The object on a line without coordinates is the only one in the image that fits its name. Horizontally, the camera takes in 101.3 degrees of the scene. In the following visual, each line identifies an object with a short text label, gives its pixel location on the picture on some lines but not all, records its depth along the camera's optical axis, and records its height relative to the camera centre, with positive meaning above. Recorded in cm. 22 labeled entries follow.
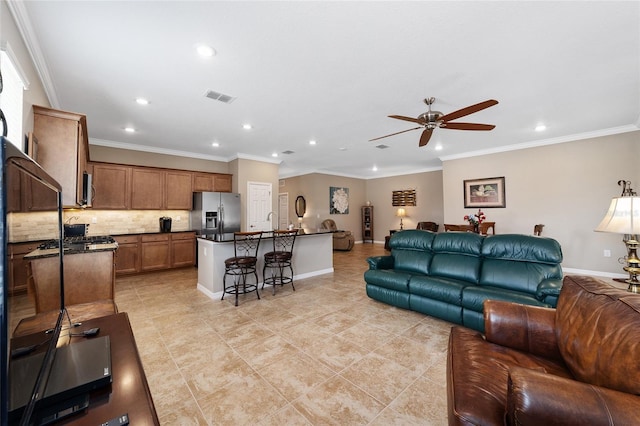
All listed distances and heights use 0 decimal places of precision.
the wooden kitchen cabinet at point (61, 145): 255 +72
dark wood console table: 76 -60
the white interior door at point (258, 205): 667 +23
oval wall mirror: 966 +28
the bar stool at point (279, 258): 427 -72
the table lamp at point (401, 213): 951 -3
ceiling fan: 319 +112
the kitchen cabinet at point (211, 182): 631 +81
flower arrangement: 531 -16
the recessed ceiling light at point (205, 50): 240 +154
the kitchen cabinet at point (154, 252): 525 -78
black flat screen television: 55 -39
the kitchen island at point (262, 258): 401 -79
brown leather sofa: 93 -70
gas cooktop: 343 -34
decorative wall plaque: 949 +54
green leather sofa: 274 -74
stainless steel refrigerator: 592 +3
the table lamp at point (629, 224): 174 -10
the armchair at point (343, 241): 857 -92
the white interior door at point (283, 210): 1015 +14
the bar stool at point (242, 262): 380 -70
